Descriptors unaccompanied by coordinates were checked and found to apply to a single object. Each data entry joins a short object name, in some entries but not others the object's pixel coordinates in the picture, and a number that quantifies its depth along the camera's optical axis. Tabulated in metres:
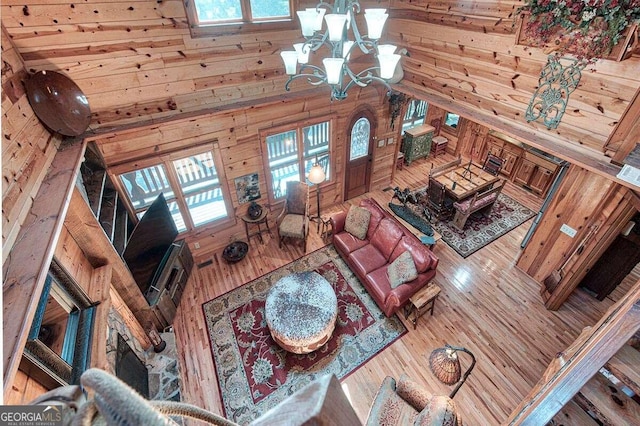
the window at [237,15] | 3.58
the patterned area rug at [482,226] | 5.53
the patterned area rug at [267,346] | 3.54
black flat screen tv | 3.48
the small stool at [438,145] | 8.45
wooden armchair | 5.19
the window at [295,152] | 5.08
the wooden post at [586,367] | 1.04
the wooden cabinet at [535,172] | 6.46
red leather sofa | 4.06
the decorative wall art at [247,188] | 4.95
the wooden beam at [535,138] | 3.06
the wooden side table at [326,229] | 5.40
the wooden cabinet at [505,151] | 7.07
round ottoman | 3.65
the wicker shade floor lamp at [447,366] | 2.28
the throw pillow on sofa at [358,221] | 4.98
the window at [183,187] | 4.20
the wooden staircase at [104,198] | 3.34
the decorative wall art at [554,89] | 3.07
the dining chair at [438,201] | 5.90
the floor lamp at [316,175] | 4.61
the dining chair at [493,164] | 7.44
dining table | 5.71
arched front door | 5.75
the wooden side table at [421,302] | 3.98
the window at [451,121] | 8.43
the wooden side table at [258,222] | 5.17
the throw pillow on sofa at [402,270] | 4.01
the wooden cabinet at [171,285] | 3.87
